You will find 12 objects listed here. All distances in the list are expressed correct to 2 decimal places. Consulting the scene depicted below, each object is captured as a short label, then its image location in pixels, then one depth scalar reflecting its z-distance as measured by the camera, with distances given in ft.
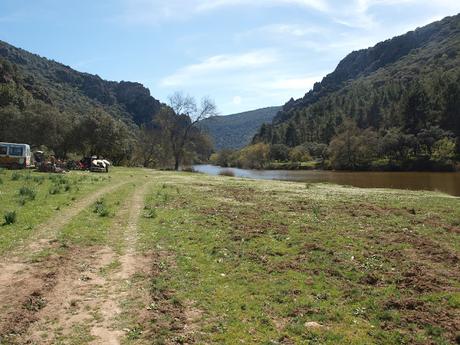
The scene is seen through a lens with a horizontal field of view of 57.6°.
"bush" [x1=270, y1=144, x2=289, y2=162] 618.93
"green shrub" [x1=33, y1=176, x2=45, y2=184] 106.52
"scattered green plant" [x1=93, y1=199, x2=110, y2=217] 68.66
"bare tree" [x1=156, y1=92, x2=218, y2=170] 326.44
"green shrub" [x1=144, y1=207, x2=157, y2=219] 69.70
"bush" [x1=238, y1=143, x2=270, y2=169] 597.11
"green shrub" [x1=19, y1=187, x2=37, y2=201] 76.65
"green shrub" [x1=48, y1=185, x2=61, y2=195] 87.17
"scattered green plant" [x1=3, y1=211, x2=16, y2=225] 56.95
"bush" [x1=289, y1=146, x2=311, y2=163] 573.74
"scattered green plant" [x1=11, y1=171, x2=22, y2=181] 107.96
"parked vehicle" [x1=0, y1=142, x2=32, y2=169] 161.58
